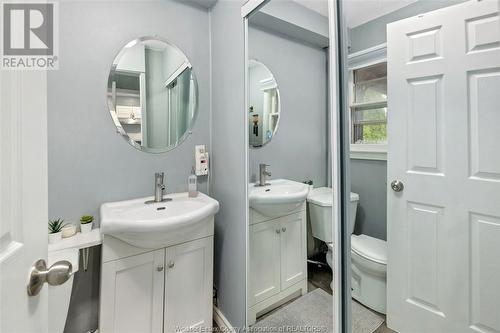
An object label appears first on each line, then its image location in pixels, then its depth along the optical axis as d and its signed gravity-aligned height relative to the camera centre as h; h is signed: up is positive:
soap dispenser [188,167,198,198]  1.65 -0.14
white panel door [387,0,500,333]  0.64 -0.02
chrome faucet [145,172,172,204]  1.54 -0.14
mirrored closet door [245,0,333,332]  1.01 -0.02
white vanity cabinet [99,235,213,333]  1.22 -0.68
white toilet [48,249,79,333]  1.05 -0.60
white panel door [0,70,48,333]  0.43 -0.06
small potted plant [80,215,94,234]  1.35 -0.32
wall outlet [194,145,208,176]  1.74 +0.05
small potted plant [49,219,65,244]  1.23 -0.33
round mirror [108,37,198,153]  1.50 +0.50
